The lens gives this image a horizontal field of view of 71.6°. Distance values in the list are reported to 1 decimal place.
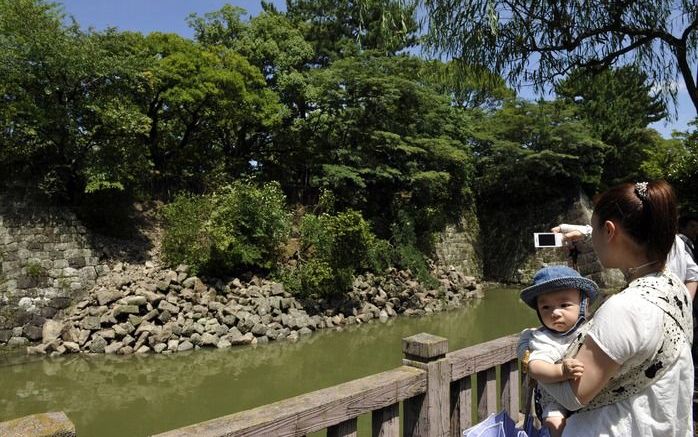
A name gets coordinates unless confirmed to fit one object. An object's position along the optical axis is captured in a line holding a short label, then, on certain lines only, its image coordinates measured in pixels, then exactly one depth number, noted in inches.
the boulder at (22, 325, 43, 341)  329.1
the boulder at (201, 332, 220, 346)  328.5
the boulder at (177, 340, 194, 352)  320.8
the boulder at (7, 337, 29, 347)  323.3
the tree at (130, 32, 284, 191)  464.1
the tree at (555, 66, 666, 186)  595.8
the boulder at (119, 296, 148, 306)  336.8
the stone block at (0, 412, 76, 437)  51.2
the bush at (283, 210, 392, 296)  404.5
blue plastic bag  68.6
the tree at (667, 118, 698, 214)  423.5
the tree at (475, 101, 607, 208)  587.8
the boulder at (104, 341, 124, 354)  310.8
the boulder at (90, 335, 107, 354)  310.8
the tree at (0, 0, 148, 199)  350.3
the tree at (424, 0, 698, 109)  172.7
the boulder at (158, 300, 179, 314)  342.6
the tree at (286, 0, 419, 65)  601.0
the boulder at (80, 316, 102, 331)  324.5
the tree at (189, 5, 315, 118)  576.1
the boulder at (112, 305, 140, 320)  330.3
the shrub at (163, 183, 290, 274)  391.5
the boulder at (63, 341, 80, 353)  311.1
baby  57.0
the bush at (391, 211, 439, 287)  500.1
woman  46.1
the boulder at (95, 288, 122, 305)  346.3
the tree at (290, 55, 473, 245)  513.0
